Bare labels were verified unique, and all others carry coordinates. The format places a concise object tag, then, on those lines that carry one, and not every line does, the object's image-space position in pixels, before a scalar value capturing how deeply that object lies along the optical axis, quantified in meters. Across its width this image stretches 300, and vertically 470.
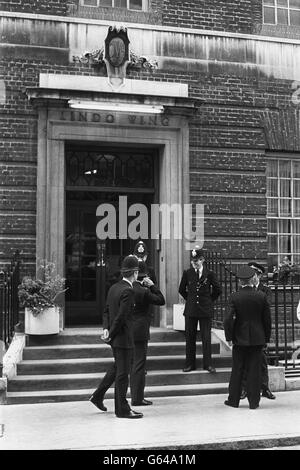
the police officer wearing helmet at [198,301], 9.17
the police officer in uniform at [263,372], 8.52
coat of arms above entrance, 10.70
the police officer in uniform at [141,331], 7.96
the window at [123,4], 11.09
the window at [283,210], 11.70
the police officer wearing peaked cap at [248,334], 7.93
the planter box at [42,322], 9.33
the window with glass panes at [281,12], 12.01
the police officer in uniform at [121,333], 7.23
